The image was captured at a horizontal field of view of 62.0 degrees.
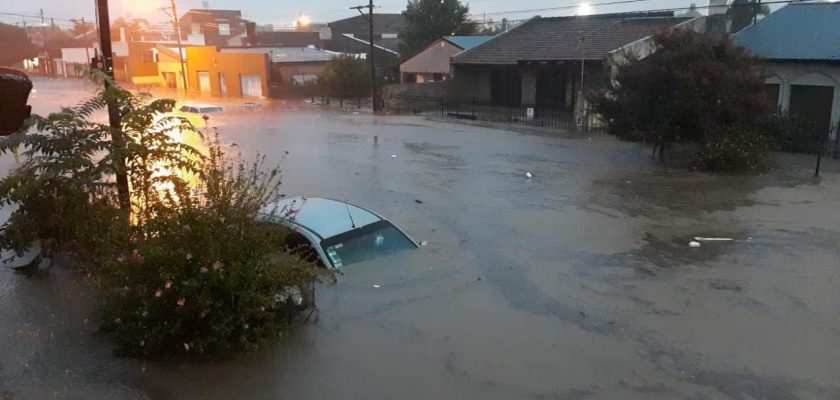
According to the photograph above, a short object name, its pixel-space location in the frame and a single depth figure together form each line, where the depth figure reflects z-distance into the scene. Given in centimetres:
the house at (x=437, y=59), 4212
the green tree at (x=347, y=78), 4834
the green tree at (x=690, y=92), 1878
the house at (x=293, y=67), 5356
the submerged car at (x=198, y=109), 3688
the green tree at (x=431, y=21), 4972
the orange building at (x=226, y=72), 5381
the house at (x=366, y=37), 5531
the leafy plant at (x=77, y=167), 892
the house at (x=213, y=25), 8612
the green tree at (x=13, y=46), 5956
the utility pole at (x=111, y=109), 908
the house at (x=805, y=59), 2305
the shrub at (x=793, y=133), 2223
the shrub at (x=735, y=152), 1891
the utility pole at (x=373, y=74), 4053
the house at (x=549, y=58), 3222
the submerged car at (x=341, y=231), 936
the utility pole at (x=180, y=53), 5758
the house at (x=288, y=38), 7719
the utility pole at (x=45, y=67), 9206
